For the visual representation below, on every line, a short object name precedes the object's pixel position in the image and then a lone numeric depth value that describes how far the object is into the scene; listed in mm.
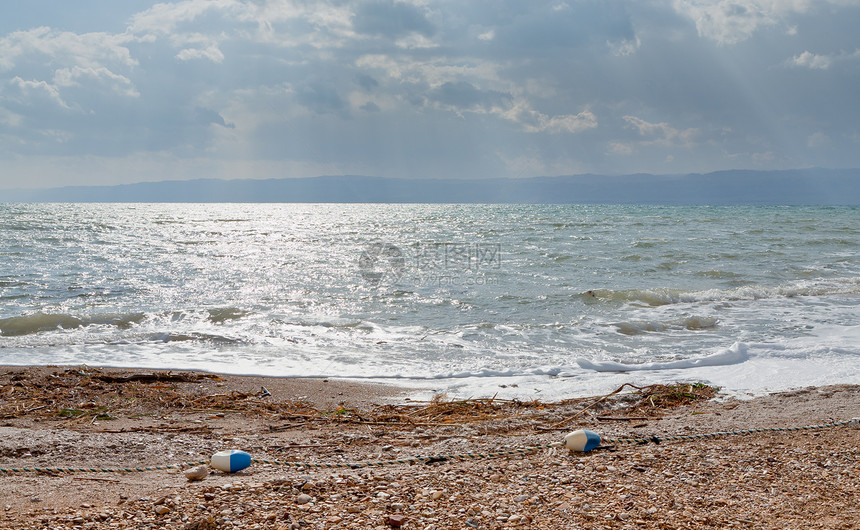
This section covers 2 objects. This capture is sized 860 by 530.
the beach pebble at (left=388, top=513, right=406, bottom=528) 2788
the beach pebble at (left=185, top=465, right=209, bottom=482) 3542
